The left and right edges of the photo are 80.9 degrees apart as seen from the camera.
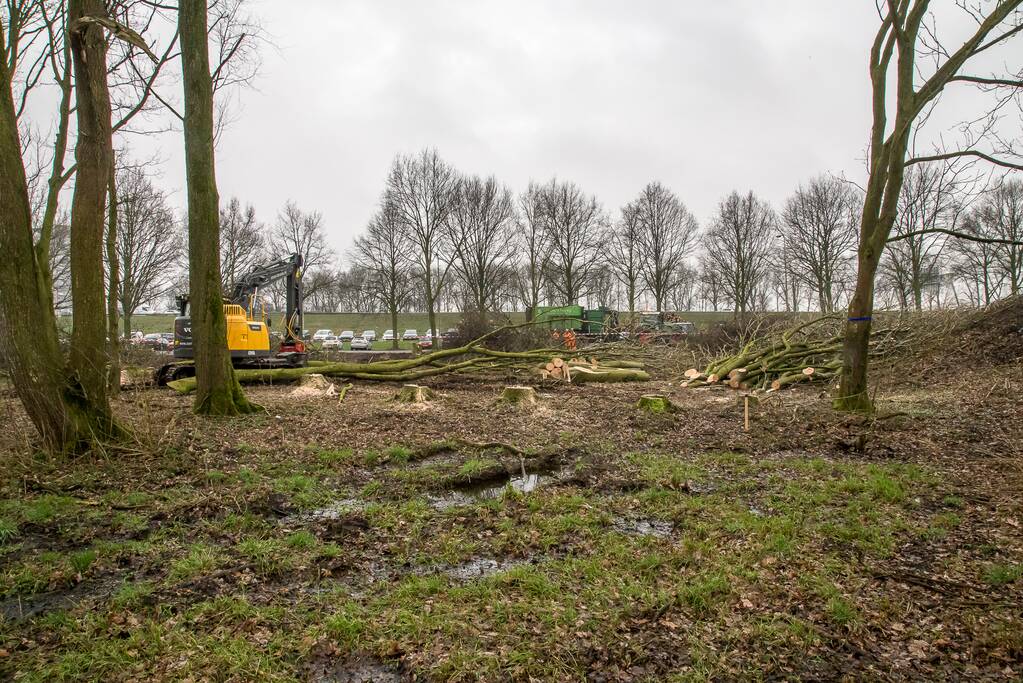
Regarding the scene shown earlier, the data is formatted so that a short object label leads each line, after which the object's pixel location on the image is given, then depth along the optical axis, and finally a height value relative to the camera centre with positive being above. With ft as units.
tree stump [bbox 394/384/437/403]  39.83 -4.15
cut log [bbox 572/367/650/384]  54.13 -4.45
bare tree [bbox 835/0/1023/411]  28.76 +8.98
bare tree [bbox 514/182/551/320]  121.70 +18.15
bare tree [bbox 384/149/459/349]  112.37 +24.75
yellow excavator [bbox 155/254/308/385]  51.16 +0.85
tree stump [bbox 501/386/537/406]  40.26 -4.45
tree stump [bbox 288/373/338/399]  42.27 -3.83
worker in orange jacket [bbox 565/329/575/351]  80.29 -1.40
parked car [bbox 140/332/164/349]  70.14 -0.18
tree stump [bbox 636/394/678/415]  35.91 -4.80
